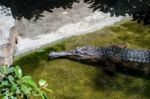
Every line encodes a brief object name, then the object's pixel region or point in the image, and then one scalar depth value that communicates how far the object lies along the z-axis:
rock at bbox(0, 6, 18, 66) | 6.17
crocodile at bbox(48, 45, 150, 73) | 6.00
